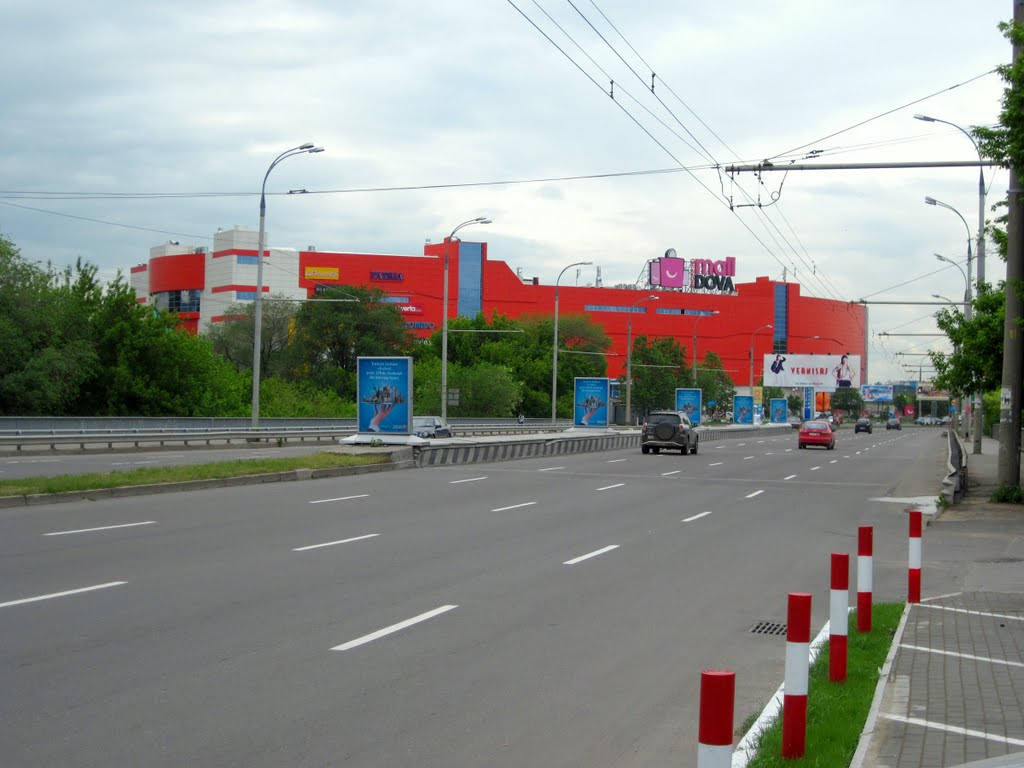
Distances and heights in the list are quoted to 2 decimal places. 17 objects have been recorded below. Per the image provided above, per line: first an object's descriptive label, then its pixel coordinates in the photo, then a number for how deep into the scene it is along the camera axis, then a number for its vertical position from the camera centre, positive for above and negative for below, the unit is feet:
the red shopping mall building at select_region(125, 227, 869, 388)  375.04 +37.60
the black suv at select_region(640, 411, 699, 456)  145.79 -5.14
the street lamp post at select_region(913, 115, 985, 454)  99.09 +22.05
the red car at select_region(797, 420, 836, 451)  184.55 -6.24
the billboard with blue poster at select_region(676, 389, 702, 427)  261.85 -1.47
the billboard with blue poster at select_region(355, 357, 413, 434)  118.93 -0.71
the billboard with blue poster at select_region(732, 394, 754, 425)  320.29 -3.12
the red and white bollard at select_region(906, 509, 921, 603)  34.09 -5.31
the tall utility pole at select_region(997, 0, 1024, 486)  72.69 +3.26
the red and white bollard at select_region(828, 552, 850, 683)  22.77 -4.67
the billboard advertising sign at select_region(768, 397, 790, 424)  370.32 -4.08
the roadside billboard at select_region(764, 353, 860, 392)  316.60 +8.33
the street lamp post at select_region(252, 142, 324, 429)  127.65 +8.07
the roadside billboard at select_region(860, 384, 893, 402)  498.28 +4.07
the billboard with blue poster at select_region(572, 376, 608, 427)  194.39 -1.43
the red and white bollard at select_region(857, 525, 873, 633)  29.43 -5.02
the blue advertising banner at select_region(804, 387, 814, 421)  337.13 -1.26
